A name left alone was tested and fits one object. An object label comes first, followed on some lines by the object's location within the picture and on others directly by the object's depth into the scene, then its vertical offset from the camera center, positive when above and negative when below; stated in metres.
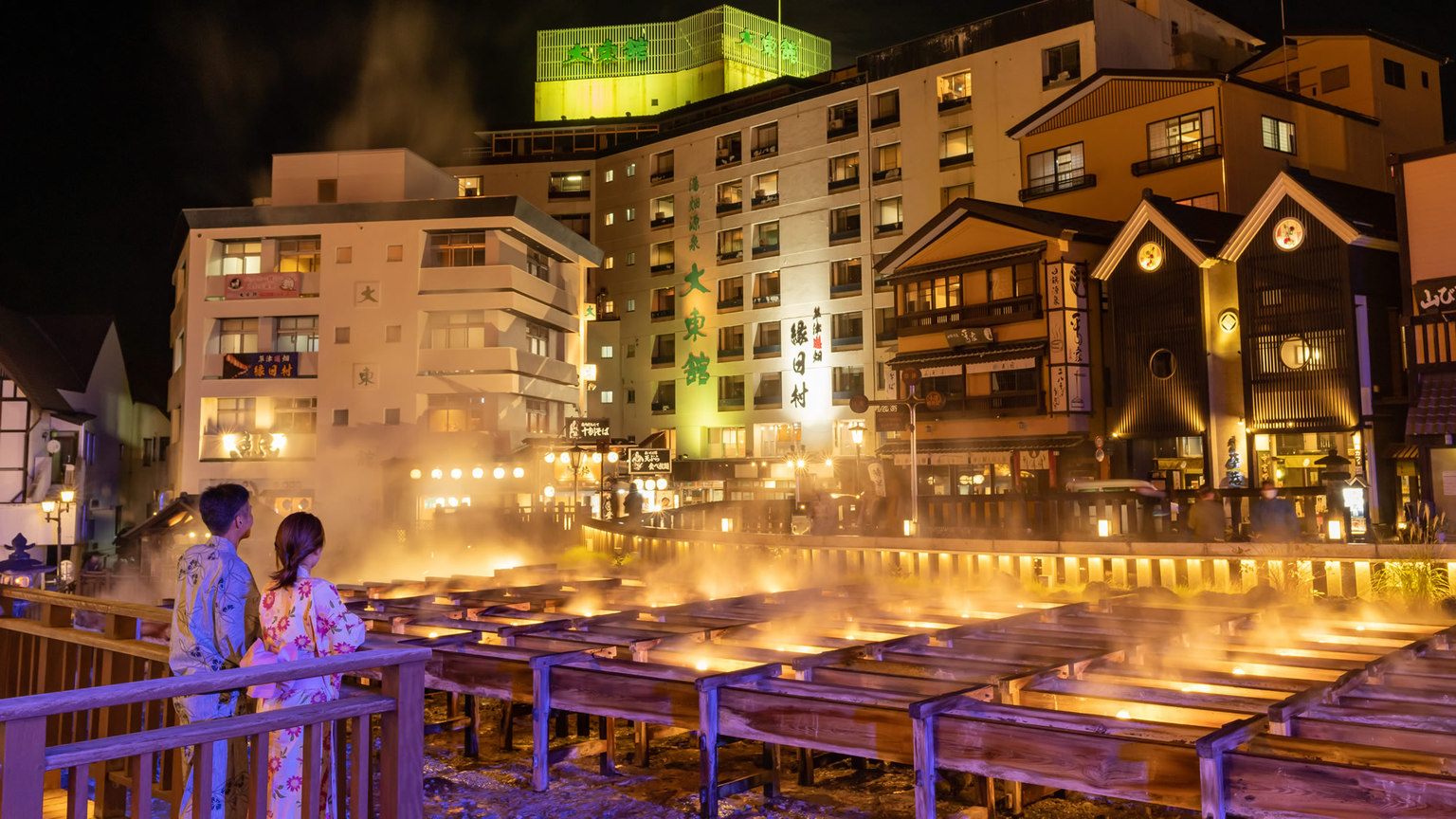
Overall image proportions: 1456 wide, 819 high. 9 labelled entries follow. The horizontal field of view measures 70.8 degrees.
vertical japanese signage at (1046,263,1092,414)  31.75 +4.19
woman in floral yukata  5.54 -0.78
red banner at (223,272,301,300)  44.88 +8.88
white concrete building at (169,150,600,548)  43.50 +6.17
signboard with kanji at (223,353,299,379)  44.34 +5.17
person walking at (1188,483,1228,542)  16.73 -0.75
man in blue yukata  5.59 -0.70
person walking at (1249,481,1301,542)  15.68 -0.70
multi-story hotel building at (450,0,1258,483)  42.97 +13.69
